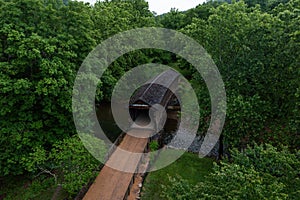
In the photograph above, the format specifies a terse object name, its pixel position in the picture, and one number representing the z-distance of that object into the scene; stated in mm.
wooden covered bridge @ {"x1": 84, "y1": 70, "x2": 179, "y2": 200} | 13922
